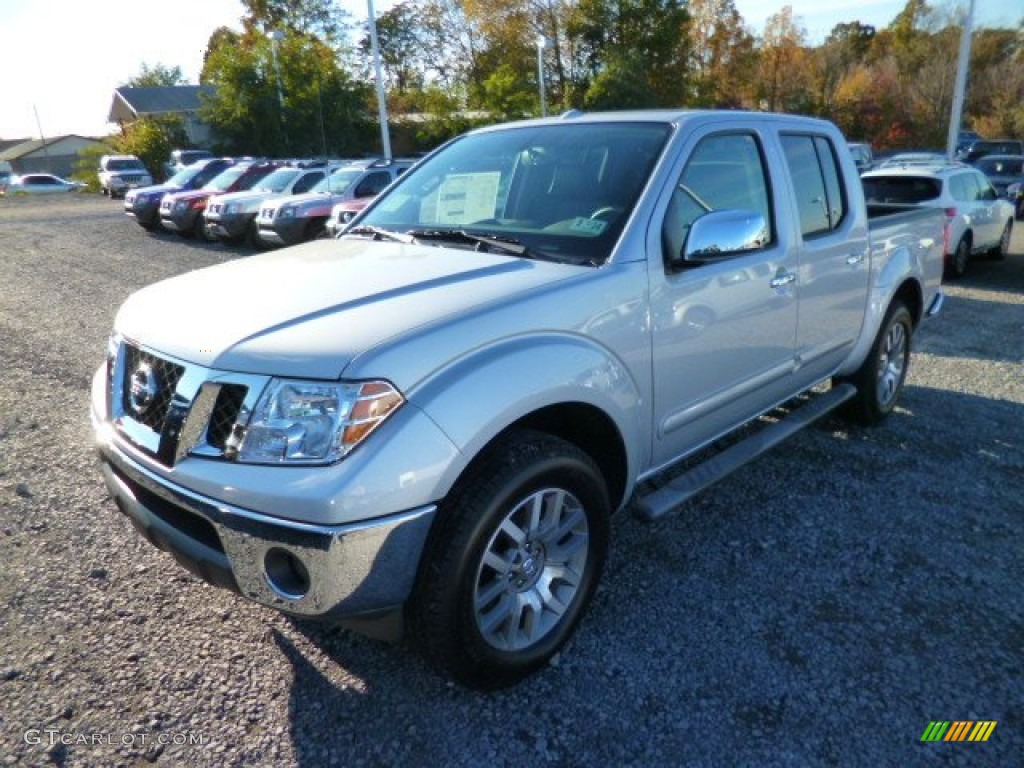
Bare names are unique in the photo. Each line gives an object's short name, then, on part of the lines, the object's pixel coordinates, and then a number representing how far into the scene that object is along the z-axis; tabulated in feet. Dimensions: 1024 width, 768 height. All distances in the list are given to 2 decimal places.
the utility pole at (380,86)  63.52
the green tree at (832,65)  145.18
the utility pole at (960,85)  67.77
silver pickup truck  6.52
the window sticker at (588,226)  9.12
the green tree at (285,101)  105.60
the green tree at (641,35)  121.08
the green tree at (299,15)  166.40
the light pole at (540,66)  100.01
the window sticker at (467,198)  10.62
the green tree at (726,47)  146.61
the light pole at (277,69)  101.50
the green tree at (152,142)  116.78
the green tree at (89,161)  115.65
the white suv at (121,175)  99.66
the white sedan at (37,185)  118.11
